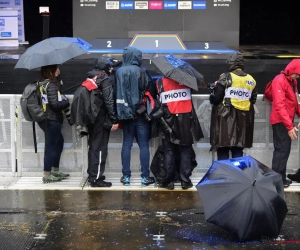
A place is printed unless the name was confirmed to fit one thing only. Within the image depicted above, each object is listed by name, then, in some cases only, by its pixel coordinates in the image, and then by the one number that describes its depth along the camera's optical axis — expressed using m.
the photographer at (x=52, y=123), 7.98
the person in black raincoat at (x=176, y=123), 7.85
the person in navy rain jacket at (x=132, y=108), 7.91
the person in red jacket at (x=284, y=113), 7.82
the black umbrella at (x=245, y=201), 5.97
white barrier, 8.44
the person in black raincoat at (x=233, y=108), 7.84
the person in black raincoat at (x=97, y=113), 7.92
